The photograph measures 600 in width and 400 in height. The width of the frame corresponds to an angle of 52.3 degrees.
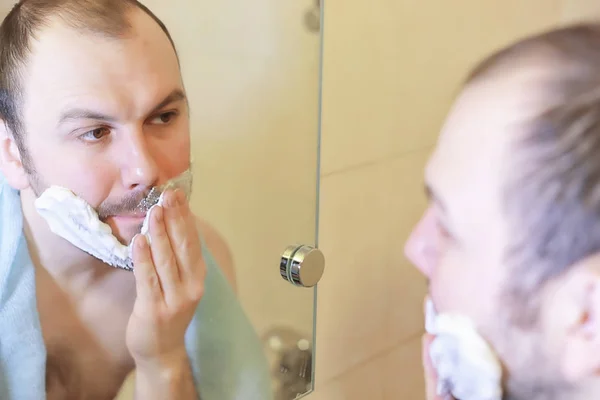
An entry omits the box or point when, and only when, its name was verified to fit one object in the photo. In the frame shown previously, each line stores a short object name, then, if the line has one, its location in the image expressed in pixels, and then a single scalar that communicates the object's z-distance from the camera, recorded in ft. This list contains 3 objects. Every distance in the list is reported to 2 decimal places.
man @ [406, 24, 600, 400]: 1.34
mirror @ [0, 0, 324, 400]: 1.78
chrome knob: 2.28
